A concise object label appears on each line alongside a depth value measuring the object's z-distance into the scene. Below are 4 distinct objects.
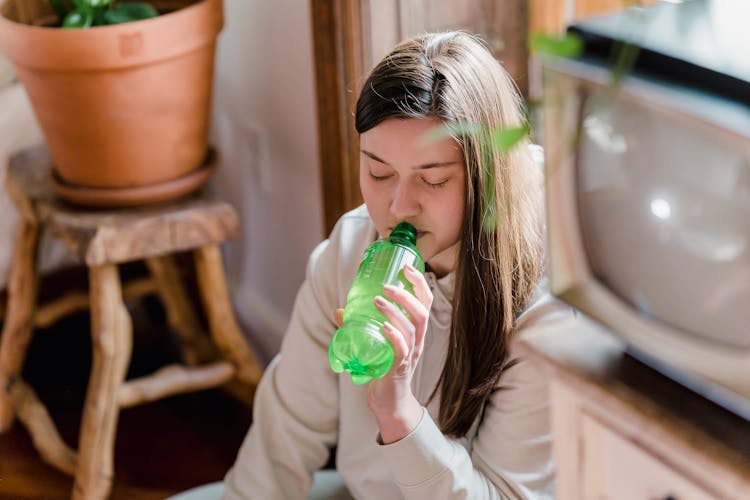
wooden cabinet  1.24
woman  1.74
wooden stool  2.31
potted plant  2.24
